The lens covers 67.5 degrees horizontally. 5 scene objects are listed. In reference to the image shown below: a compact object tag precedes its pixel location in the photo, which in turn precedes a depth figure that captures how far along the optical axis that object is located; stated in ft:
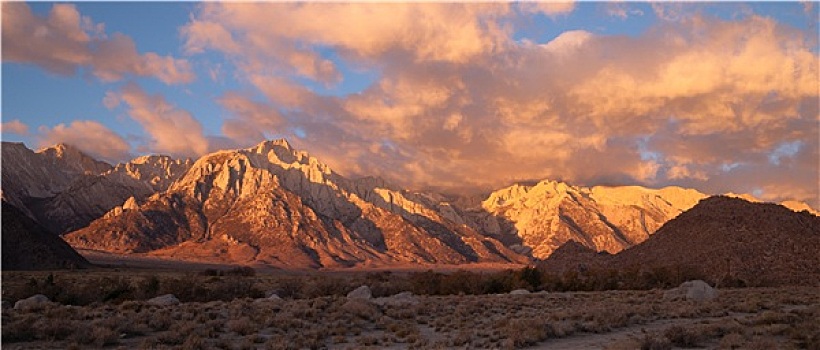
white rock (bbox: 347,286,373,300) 181.48
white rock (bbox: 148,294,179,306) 129.83
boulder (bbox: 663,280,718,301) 170.91
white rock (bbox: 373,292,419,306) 140.77
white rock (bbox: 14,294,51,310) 106.83
